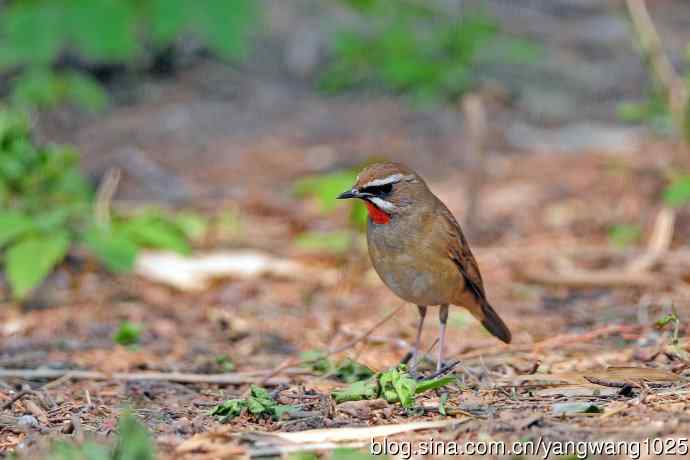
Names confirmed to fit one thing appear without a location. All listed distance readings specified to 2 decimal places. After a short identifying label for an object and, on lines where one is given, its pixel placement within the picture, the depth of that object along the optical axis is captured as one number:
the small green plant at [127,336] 13.26
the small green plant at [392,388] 8.94
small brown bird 10.77
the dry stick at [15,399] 9.53
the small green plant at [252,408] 8.81
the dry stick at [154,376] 10.90
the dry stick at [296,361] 10.40
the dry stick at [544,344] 11.77
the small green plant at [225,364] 11.76
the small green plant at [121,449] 6.60
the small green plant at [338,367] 10.75
